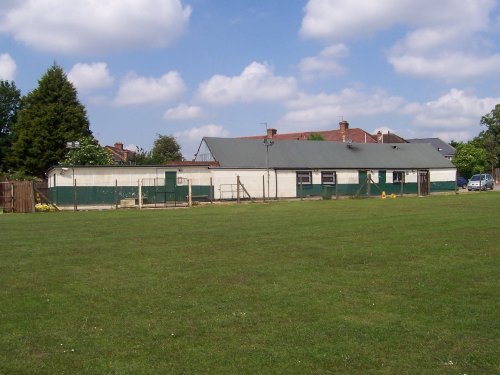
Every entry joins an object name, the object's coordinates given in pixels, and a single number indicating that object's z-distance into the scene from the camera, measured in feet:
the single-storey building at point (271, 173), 122.93
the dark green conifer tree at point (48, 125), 181.16
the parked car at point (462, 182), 217.68
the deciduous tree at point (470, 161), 245.45
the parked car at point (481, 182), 176.45
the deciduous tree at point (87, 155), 156.04
